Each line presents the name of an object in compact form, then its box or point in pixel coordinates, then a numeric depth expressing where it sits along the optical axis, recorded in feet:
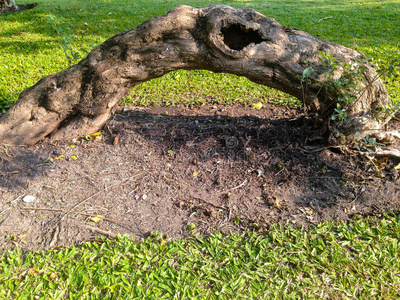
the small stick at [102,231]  9.63
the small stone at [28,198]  10.50
